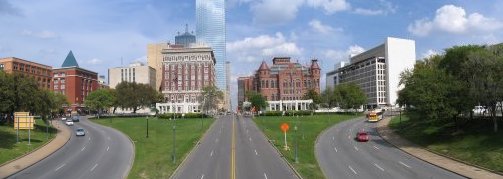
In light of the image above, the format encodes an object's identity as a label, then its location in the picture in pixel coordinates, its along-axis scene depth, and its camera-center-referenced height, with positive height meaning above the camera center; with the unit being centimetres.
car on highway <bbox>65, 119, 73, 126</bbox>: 11184 -260
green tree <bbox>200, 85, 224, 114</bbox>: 15938 +360
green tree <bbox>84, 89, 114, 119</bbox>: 15412 +317
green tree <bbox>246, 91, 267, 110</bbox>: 17834 +238
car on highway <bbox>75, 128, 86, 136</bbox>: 8544 -377
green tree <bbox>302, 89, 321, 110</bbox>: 18555 +378
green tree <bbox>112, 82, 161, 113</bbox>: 15700 +494
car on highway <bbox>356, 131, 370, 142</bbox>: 7125 -419
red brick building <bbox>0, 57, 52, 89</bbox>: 17075 +1560
